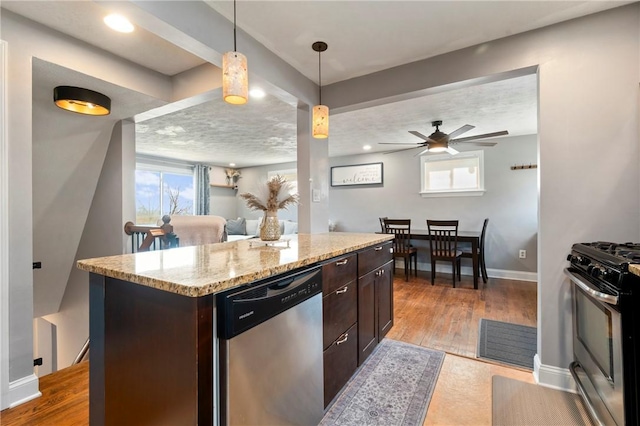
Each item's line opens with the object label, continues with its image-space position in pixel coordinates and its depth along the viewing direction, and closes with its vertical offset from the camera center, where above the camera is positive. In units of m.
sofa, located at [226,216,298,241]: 6.72 -0.34
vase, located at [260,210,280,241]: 1.83 -0.09
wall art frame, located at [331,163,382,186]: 5.63 +0.81
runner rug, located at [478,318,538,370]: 2.14 -1.12
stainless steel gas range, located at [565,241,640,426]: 1.15 -0.56
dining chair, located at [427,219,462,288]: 4.03 -0.47
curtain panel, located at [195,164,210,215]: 6.38 +0.58
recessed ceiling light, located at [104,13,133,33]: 1.66 +1.19
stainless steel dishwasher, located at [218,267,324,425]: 0.92 -0.54
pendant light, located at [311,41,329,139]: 2.04 +0.68
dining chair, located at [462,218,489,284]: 4.23 -0.65
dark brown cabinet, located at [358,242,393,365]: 1.90 -0.64
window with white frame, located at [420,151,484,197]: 4.67 +0.67
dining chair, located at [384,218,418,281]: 4.43 -0.50
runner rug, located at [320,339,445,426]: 1.54 -1.13
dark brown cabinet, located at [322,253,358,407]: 1.51 -0.63
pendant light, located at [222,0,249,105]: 1.40 +0.70
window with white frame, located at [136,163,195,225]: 5.64 +0.55
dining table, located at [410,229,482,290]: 3.94 -0.40
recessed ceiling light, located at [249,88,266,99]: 2.40 +1.15
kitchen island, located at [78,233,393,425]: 0.87 -0.41
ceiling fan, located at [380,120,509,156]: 3.52 +0.93
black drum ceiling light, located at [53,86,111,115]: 2.13 +0.91
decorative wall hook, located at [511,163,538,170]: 4.23 +0.70
